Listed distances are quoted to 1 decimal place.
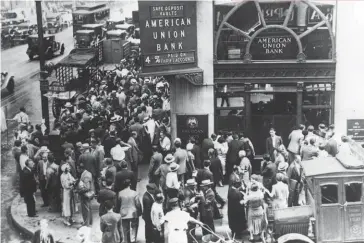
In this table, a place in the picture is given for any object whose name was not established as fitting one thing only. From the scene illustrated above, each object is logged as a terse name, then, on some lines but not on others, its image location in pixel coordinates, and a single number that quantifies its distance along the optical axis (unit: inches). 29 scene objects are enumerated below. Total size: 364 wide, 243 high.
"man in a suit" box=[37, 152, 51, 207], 624.7
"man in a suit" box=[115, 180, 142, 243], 529.0
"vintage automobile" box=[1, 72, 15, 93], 1159.0
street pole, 767.7
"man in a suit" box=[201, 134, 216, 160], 659.4
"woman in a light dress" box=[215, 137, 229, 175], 671.1
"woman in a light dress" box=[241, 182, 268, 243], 511.2
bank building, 695.1
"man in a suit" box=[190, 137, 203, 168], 657.6
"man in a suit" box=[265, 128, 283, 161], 661.3
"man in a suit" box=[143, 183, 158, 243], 528.4
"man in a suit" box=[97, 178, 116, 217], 517.2
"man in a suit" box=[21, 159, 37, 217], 601.6
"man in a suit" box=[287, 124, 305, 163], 666.8
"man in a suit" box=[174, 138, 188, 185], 626.2
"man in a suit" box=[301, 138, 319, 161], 614.2
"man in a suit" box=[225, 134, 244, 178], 653.9
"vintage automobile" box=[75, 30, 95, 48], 1414.9
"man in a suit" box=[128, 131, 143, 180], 652.1
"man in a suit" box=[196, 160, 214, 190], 565.9
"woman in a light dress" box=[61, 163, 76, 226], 585.9
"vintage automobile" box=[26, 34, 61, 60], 1504.7
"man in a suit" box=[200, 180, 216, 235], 521.3
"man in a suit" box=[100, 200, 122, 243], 486.6
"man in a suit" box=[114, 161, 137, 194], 569.4
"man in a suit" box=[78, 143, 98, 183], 625.6
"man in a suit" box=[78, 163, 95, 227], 566.6
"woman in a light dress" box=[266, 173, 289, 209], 525.7
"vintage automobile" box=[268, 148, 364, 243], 465.7
